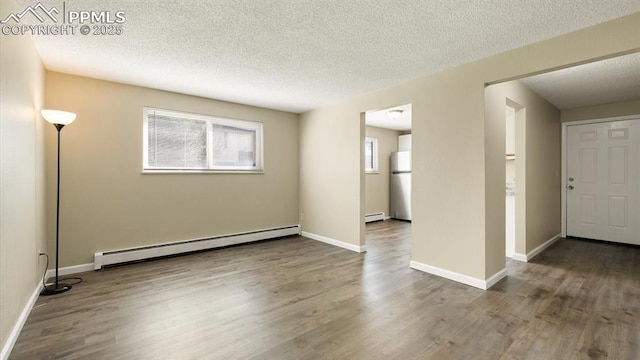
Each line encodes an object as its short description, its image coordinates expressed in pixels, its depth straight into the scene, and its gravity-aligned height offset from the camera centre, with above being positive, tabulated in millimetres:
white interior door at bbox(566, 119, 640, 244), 4566 -14
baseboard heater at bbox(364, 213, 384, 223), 6793 -904
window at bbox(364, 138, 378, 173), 7184 +625
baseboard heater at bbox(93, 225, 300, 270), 3521 -964
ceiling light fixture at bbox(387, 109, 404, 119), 5123 +1222
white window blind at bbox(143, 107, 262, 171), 3992 +575
